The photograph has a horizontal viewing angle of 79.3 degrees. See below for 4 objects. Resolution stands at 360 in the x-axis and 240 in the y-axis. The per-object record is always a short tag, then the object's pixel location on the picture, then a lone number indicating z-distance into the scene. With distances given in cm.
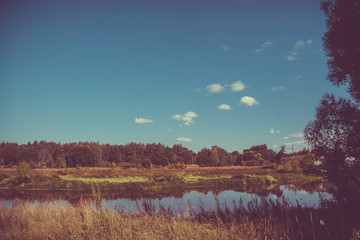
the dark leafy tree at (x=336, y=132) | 947
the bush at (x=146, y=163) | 7343
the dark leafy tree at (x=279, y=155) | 6774
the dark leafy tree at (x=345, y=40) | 936
